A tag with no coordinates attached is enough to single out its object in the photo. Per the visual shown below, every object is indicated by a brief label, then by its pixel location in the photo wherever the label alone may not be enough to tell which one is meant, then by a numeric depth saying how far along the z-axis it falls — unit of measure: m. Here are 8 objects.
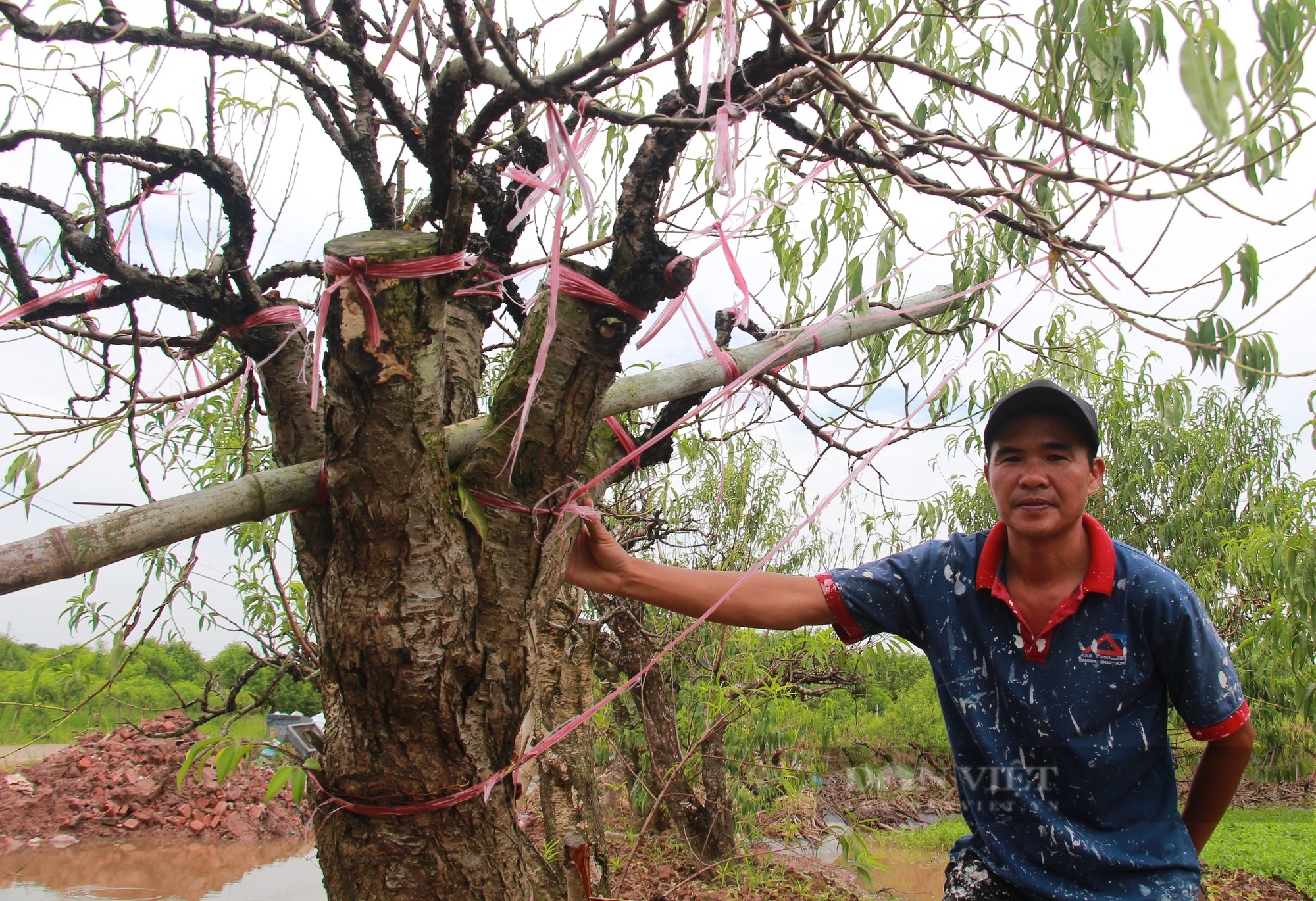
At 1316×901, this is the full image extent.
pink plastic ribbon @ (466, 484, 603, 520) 1.25
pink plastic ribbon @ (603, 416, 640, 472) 1.41
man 1.35
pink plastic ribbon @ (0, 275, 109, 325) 1.20
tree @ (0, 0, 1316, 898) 1.04
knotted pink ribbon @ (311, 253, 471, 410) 1.06
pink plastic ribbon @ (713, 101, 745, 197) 0.87
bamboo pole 0.91
